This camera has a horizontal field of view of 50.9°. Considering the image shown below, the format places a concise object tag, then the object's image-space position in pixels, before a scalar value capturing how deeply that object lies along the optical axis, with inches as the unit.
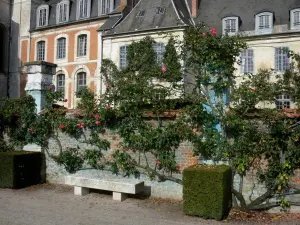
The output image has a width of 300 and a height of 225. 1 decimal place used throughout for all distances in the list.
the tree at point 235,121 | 225.0
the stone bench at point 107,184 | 256.9
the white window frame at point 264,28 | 718.5
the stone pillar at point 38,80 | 326.3
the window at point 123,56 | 780.0
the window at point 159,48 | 734.4
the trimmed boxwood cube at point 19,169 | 295.7
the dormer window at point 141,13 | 789.2
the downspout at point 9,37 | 988.7
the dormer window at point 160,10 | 762.9
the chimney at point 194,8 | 798.5
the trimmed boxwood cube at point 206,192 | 212.8
